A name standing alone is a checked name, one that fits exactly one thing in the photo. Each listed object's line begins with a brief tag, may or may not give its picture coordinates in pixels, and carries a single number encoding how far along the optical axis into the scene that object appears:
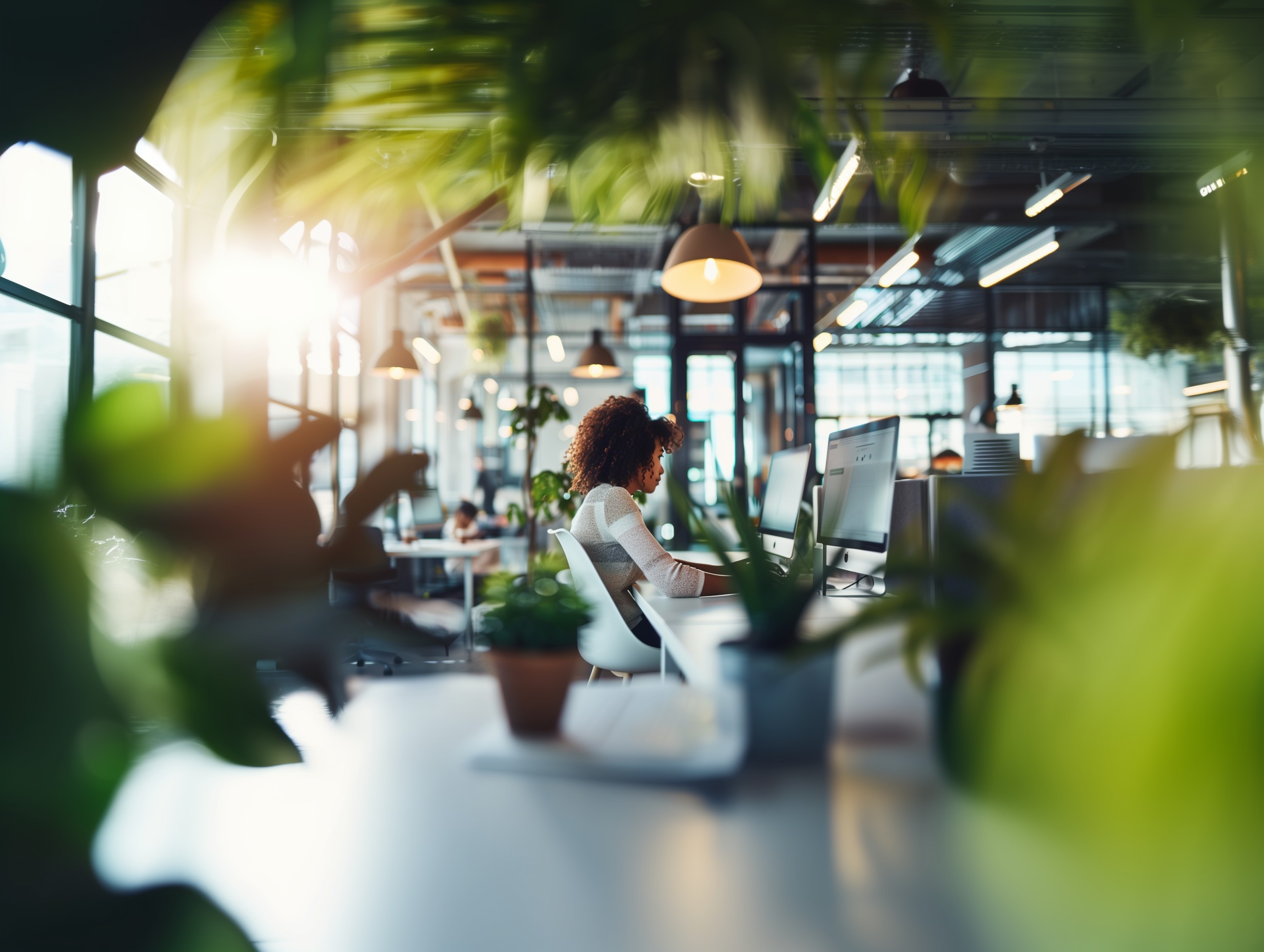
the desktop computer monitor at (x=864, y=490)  1.96
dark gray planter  0.61
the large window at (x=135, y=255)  3.73
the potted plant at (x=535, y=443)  5.47
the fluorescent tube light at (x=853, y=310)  7.71
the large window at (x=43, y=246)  2.78
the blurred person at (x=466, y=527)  6.45
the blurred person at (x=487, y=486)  10.77
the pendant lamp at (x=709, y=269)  3.26
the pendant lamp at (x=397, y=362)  6.58
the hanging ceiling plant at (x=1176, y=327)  6.57
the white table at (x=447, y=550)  5.48
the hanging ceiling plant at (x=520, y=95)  0.38
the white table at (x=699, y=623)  0.77
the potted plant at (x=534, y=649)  0.64
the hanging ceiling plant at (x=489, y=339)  9.99
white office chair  2.20
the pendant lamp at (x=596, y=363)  7.47
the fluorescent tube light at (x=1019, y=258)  6.13
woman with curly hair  2.30
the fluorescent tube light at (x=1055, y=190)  5.32
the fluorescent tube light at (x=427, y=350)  10.53
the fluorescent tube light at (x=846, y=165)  3.51
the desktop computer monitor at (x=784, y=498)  2.51
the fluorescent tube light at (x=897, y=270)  6.44
